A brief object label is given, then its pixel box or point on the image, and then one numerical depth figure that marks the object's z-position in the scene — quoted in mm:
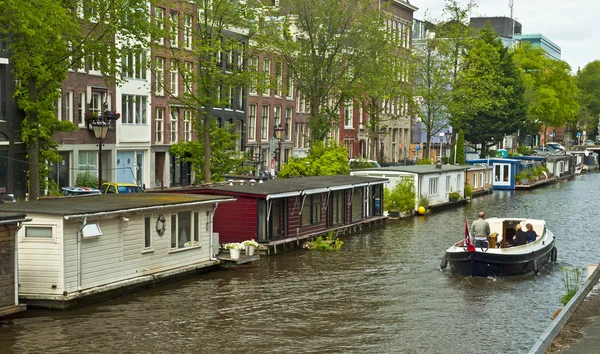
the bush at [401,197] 60250
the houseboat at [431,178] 62628
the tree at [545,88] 131250
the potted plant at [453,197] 71719
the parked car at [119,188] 49625
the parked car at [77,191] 48397
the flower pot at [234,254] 35719
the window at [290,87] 77438
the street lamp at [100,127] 35906
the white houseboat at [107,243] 26766
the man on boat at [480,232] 35938
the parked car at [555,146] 160100
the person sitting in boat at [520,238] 38531
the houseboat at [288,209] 39344
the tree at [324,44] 63594
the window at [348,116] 98438
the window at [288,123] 86250
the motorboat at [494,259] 35531
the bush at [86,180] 56500
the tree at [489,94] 96000
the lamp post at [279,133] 60094
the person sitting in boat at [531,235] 38969
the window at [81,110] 58688
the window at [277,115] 83688
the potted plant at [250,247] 37094
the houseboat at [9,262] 24938
